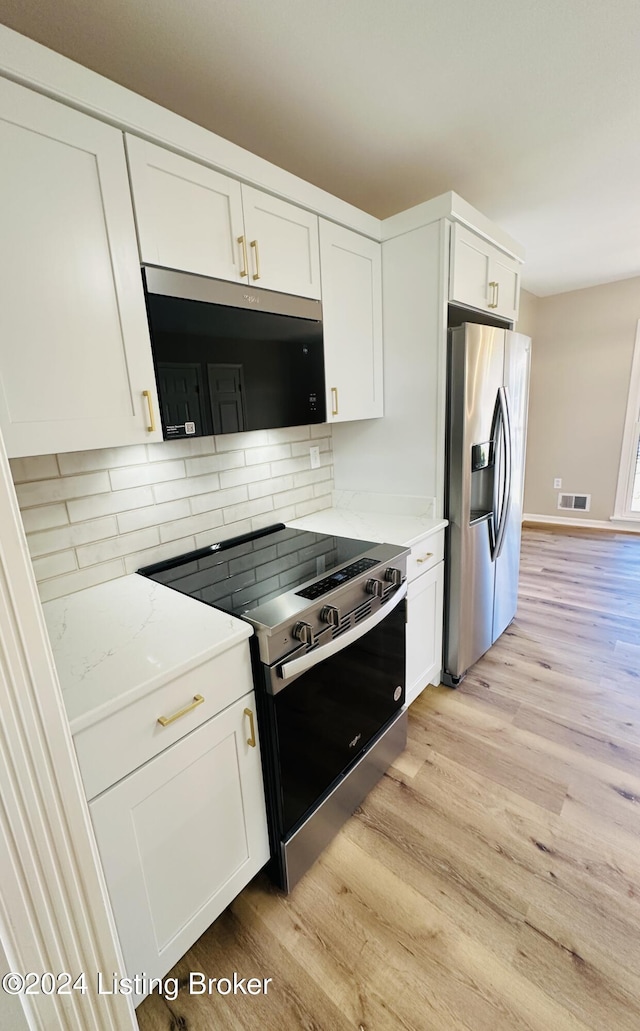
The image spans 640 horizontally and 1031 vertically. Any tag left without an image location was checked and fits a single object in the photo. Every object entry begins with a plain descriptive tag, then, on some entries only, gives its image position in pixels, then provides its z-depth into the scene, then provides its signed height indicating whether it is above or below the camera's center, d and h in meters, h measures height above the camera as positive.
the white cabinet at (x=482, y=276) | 1.98 +0.65
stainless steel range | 1.25 -0.81
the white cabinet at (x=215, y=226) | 1.22 +0.62
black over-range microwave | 1.30 +0.21
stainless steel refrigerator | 2.04 -0.40
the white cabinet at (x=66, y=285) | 1.00 +0.35
